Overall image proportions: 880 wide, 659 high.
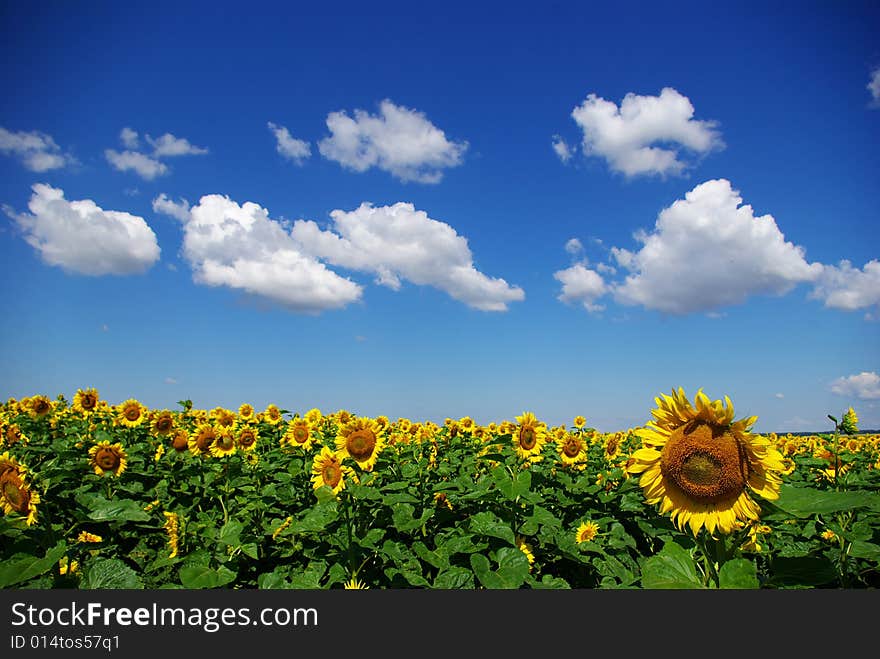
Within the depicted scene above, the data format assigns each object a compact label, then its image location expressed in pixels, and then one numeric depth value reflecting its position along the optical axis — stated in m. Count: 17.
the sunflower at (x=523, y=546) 5.29
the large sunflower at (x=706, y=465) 2.68
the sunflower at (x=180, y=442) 7.89
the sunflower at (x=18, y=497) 3.85
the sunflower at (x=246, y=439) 8.68
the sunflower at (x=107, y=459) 6.82
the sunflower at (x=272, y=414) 11.83
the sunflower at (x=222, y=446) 7.73
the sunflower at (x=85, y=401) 10.52
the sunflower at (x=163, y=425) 8.39
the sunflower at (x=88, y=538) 5.54
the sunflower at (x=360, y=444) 5.78
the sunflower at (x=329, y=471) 5.62
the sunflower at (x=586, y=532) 5.98
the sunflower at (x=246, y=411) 12.26
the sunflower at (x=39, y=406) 10.78
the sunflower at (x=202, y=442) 7.64
